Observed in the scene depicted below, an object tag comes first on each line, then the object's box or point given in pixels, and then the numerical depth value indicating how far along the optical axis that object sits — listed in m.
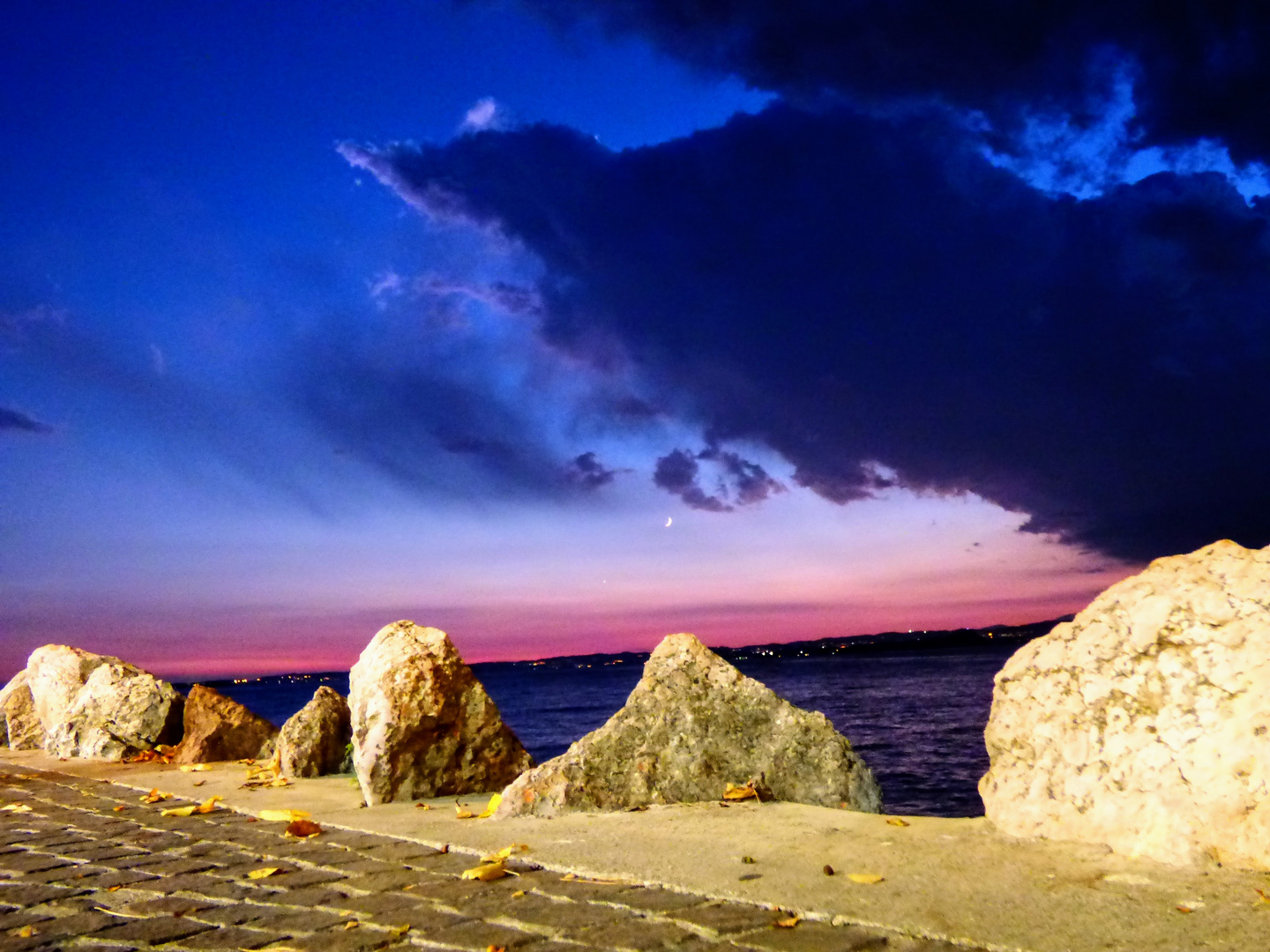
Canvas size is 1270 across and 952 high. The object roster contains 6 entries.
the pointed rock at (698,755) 5.43
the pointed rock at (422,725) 6.14
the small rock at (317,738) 7.86
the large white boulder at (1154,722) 3.42
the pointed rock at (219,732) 9.35
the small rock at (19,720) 12.91
